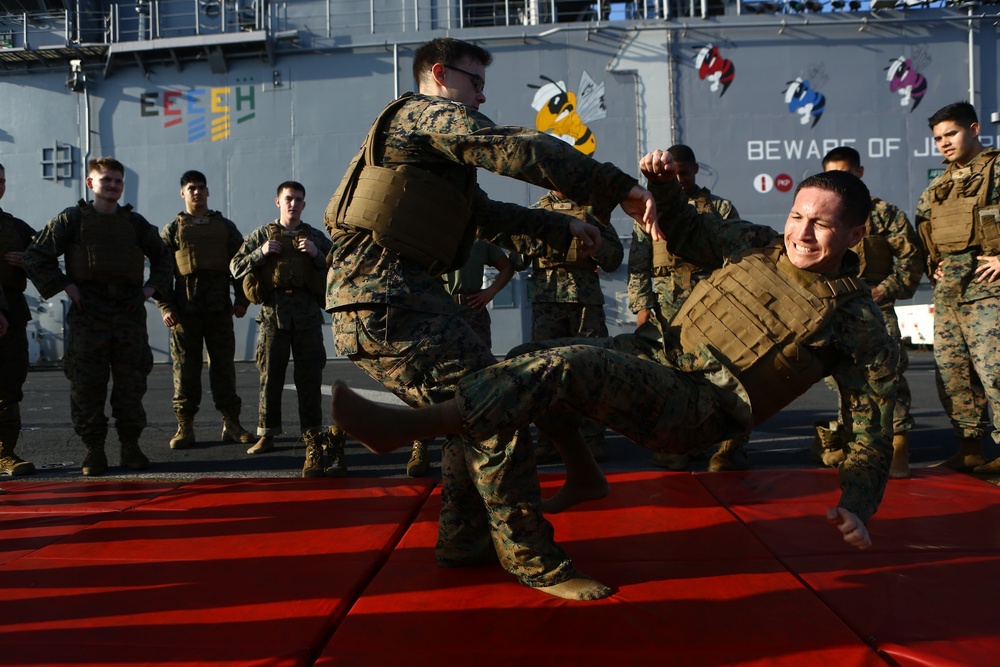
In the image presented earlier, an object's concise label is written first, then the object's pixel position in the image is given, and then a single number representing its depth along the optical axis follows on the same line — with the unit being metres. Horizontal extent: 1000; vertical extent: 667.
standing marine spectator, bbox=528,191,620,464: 4.71
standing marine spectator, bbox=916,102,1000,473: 3.88
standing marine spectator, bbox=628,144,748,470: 4.34
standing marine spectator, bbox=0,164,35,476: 4.46
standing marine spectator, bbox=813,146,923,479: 4.19
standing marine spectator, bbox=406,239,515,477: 4.82
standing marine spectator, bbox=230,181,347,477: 4.75
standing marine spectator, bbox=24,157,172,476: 4.42
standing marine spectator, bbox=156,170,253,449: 5.33
